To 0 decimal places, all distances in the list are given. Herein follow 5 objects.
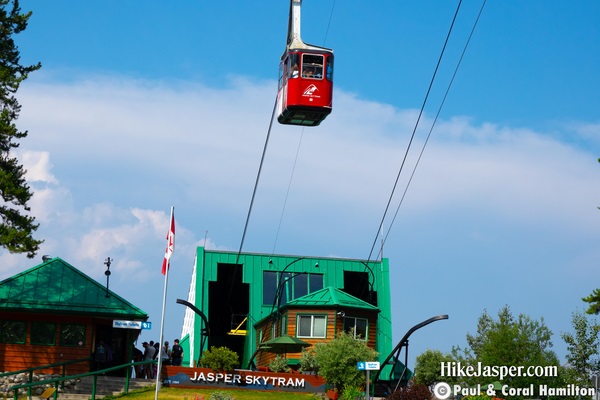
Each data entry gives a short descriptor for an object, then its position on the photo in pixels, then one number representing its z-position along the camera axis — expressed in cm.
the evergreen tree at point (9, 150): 3784
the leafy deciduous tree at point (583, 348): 6471
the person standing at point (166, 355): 4171
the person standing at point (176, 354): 4322
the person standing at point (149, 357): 4209
